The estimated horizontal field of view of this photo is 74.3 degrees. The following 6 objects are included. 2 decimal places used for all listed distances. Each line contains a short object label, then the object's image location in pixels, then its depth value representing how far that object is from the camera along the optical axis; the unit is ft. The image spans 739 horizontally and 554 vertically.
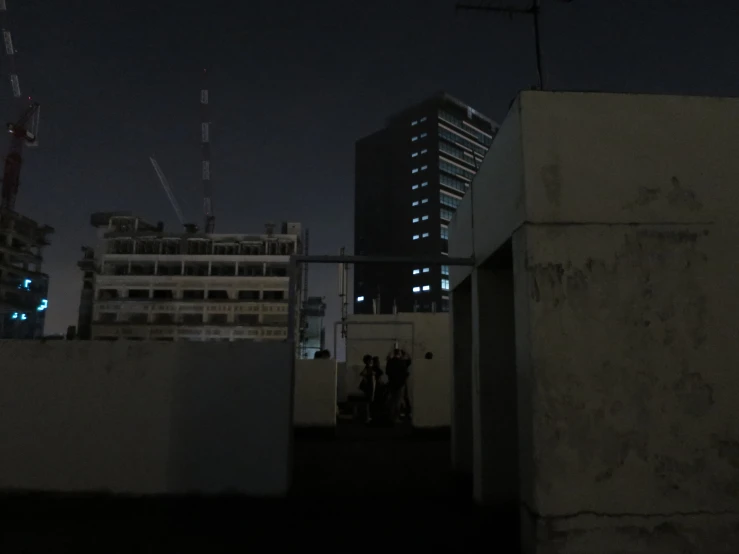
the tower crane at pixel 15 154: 229.25
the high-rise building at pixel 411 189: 296.51
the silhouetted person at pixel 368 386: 40.52
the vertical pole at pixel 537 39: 18.86
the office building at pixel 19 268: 203.41
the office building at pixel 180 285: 200.95
